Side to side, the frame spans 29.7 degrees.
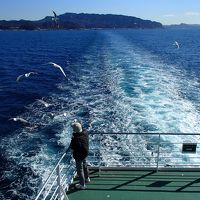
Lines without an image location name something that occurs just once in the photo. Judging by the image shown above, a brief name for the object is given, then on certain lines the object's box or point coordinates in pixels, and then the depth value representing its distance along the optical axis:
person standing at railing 7.33
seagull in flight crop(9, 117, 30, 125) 21.63
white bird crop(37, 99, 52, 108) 25.31
